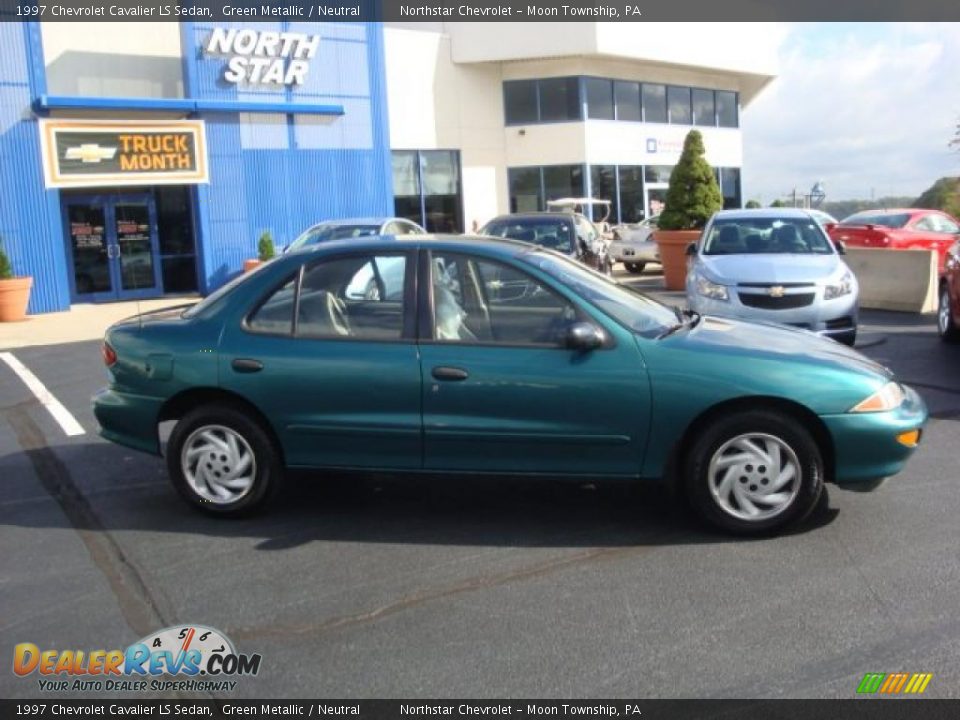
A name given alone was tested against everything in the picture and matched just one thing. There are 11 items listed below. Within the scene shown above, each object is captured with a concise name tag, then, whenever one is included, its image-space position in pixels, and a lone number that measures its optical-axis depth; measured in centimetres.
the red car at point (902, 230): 1697
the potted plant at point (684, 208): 1722
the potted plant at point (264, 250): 2003
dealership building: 1822
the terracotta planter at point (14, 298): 1636
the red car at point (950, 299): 1013
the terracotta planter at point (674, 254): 1708
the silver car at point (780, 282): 927
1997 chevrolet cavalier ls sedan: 465
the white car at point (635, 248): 2119
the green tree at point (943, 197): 2885
